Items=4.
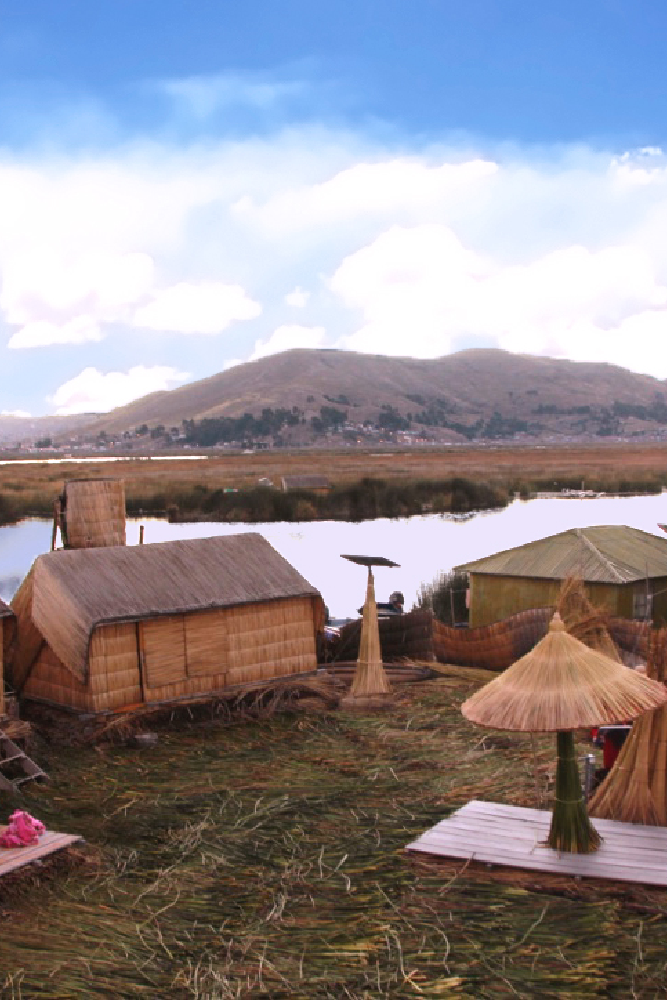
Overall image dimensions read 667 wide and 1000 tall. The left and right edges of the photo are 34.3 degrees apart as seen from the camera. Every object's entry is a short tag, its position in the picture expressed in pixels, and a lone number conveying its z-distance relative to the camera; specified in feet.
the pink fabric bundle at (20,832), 26.30
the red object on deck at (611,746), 31.45
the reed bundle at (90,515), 46.03
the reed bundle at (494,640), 52.24
